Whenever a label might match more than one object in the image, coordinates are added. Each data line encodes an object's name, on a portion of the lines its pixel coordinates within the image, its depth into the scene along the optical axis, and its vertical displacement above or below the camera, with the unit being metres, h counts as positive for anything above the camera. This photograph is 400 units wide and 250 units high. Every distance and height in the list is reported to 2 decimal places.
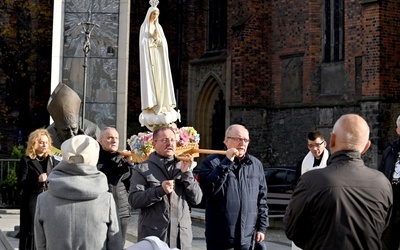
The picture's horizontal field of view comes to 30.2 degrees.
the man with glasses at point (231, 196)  6.52 -0.51
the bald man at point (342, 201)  4.47 -0.37
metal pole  15.54 +1.97
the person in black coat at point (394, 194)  7.99 -0.56
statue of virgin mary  10.46 +0.86
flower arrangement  8.91 -0.03
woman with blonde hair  7.96 -0.41
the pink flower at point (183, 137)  8.88 +0.01
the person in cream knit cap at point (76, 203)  4.84 -0.44
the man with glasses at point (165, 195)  5.97 -0.46
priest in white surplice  8.32 -0.13
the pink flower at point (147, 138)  9.01 -0.01
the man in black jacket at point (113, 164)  7.23 -0.26
